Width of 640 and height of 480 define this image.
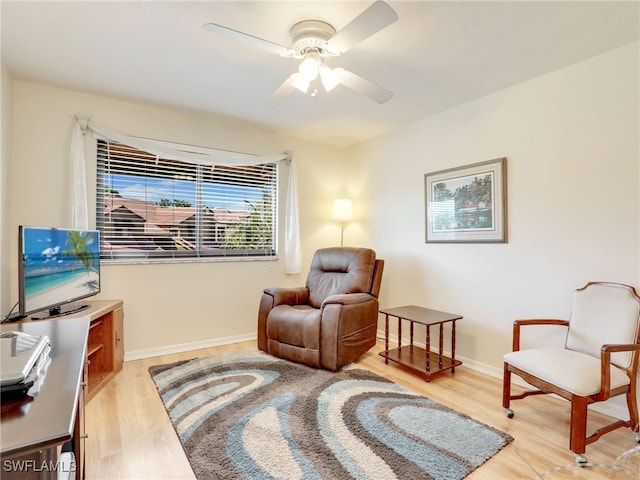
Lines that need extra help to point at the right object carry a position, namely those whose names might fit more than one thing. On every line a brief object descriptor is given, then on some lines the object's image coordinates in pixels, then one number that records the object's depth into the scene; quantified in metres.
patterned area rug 1.60
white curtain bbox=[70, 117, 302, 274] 2.72
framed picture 2.72
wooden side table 2.63
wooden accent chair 1.68
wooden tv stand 2.46
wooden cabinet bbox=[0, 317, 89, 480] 0.58
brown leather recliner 2.73
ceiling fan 1.47
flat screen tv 1.93
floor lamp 3.99
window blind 2.99
